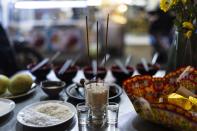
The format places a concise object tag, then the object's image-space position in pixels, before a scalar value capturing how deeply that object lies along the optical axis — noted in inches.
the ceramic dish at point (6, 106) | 37.0
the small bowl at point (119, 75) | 49.8
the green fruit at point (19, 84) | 43.1
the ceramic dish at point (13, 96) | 42.8
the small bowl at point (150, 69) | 50.6
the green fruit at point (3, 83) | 43.2
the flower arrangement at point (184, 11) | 40.7
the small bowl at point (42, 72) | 51.5
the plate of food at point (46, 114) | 33.5
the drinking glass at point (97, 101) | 33.4
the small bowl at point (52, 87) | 43.1
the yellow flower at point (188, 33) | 40.8
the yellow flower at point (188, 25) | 40.6
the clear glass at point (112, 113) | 34.7
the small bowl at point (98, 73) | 49.6
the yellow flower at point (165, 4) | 40.9
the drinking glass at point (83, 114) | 34.4
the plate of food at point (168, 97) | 30.4
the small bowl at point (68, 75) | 49.8
